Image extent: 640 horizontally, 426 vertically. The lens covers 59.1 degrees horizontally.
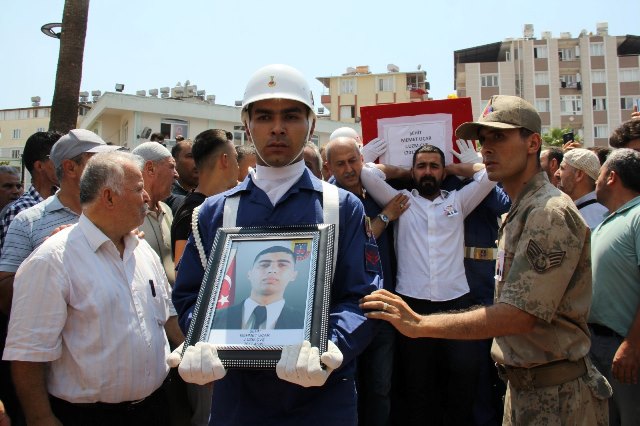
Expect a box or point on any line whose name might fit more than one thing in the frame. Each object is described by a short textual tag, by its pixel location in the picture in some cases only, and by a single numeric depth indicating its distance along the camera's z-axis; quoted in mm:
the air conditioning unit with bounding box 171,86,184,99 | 52962
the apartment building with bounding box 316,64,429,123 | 71875
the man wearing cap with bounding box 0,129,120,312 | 3578
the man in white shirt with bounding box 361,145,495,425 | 4703
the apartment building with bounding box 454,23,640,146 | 64875
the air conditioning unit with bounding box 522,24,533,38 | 68875
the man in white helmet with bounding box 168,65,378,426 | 2398
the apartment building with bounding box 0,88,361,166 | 43312
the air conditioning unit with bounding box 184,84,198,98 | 54094
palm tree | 9375
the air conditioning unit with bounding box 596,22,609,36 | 68875
